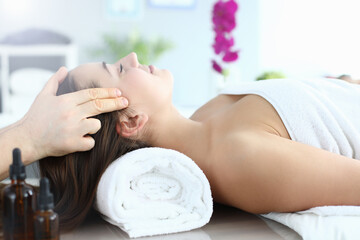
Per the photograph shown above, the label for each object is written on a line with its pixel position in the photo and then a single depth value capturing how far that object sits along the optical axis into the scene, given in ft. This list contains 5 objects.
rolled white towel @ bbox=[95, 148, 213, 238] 3.44
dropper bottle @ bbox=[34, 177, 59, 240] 2.57
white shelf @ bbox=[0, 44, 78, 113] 15.14
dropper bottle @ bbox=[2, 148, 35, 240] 2.75
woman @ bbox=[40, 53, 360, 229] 3.55
